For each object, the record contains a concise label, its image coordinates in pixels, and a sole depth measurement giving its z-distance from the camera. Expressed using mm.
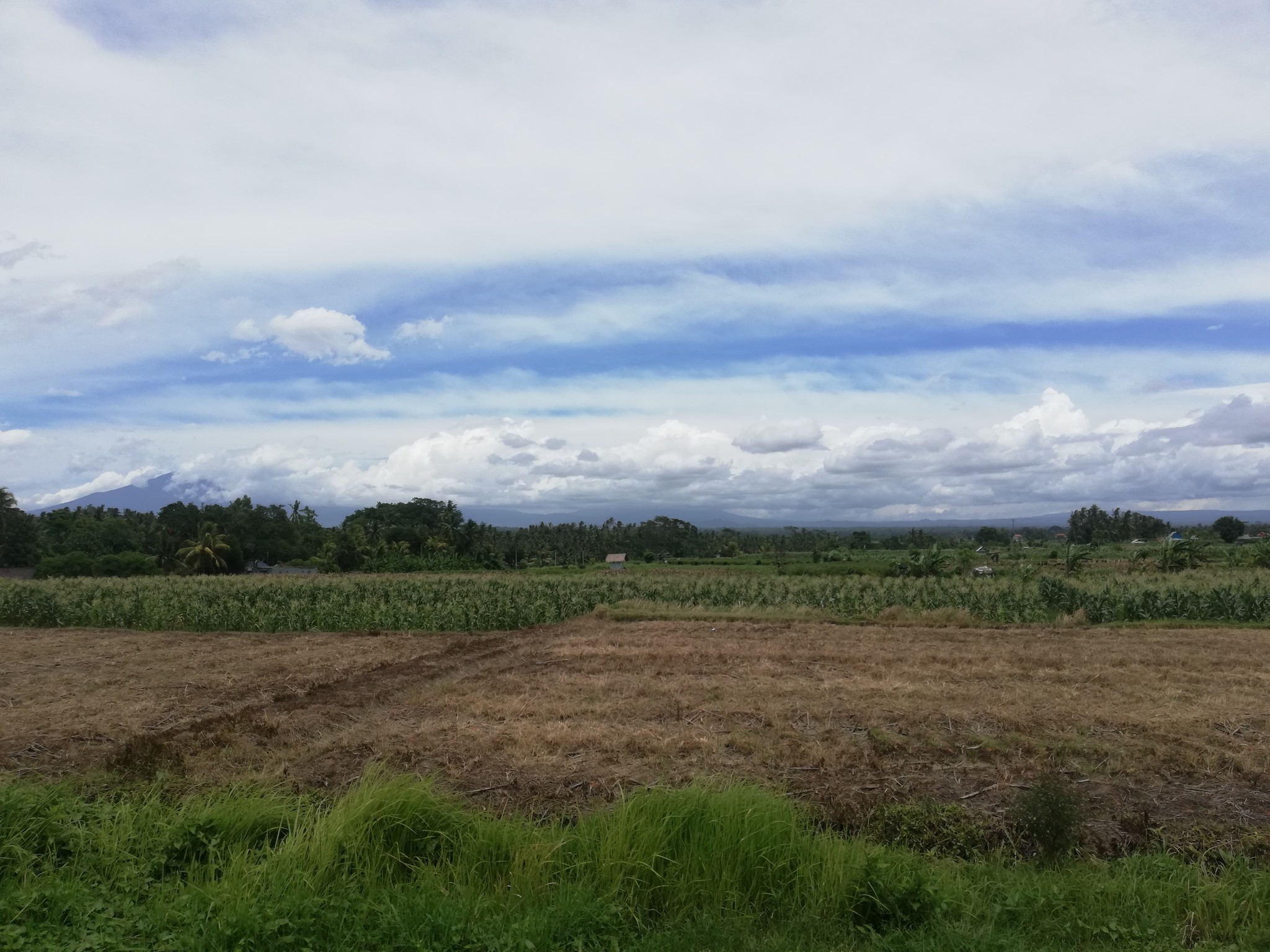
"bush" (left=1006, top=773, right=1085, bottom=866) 5887
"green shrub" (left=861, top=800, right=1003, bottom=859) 6102
